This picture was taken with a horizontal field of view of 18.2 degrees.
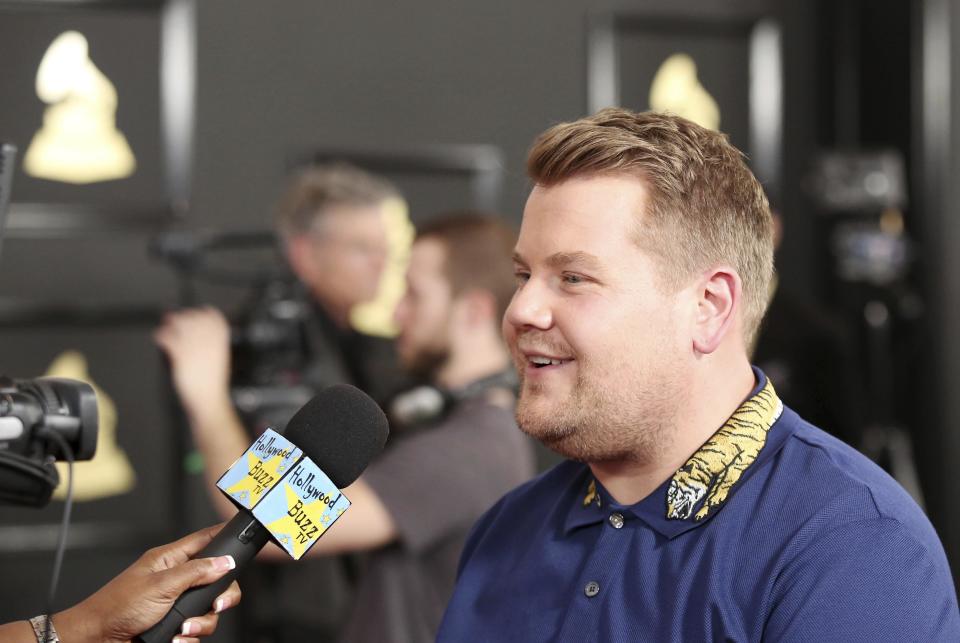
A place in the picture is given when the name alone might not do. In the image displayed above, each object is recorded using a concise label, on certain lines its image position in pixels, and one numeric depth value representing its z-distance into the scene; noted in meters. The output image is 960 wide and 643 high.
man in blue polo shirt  2.18
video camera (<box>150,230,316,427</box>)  3.27
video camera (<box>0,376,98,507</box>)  2.19
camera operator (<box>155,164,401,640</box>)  3.05
